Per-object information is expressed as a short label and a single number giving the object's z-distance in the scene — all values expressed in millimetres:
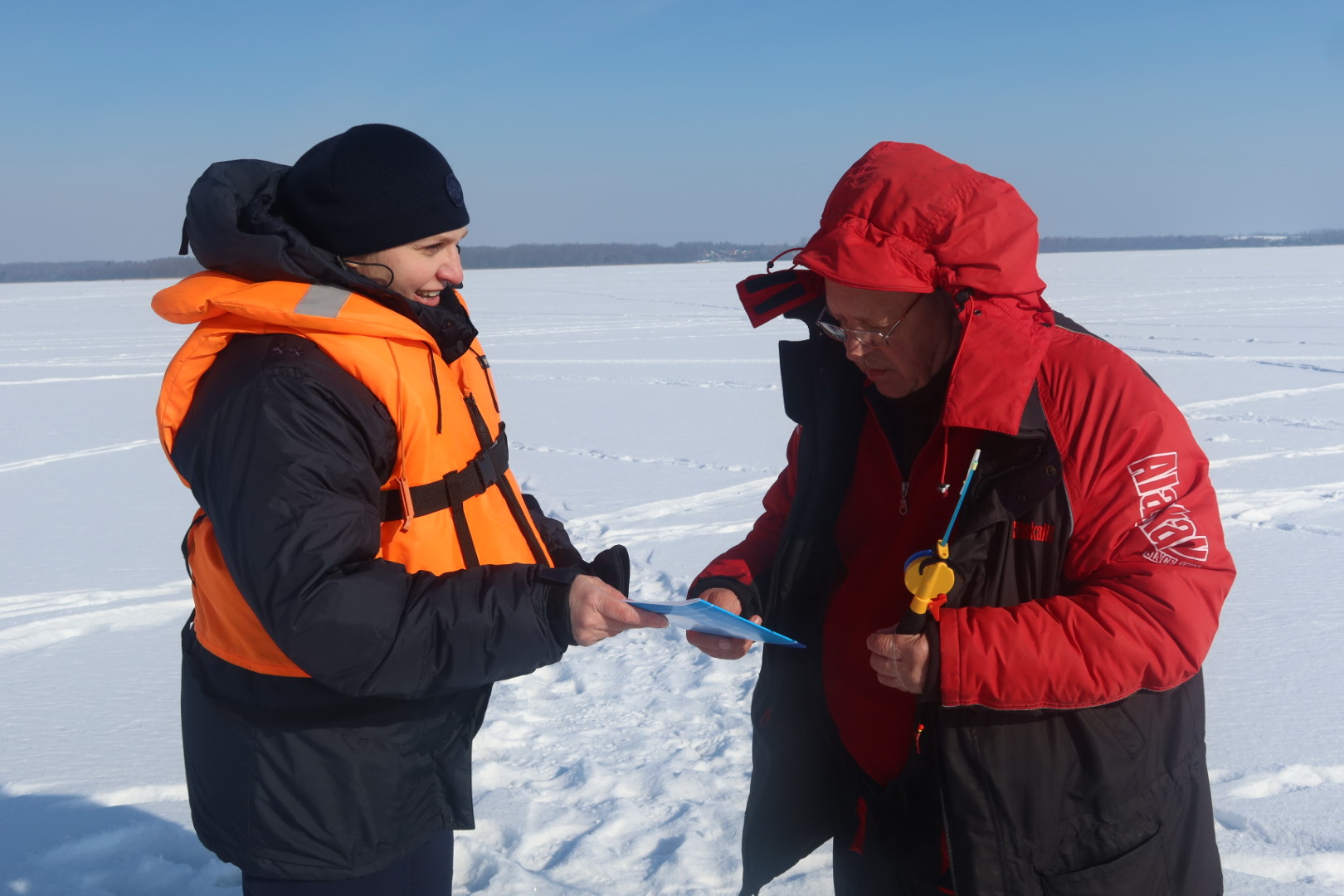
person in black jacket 1420
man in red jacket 1409
